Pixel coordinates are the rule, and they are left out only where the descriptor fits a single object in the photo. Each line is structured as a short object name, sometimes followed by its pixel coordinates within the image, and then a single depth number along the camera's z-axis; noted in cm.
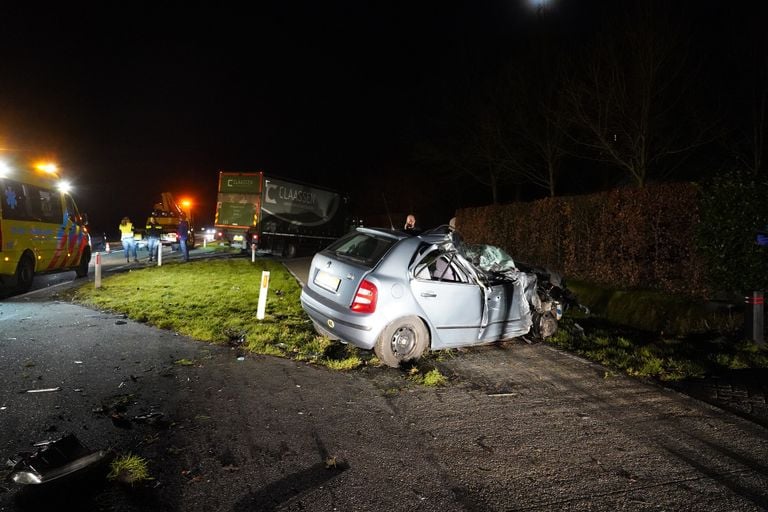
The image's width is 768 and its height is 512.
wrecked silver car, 551
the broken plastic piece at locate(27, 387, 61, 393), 451
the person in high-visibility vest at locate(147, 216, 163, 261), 1638
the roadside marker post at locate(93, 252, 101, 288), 1076
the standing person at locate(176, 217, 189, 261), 1688
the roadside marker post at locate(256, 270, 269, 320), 786
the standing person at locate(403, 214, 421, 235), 1077
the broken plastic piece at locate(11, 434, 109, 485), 297
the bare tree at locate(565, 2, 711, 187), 1124
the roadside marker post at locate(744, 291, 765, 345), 659
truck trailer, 1978
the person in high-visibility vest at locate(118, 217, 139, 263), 1628
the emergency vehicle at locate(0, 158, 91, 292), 973
